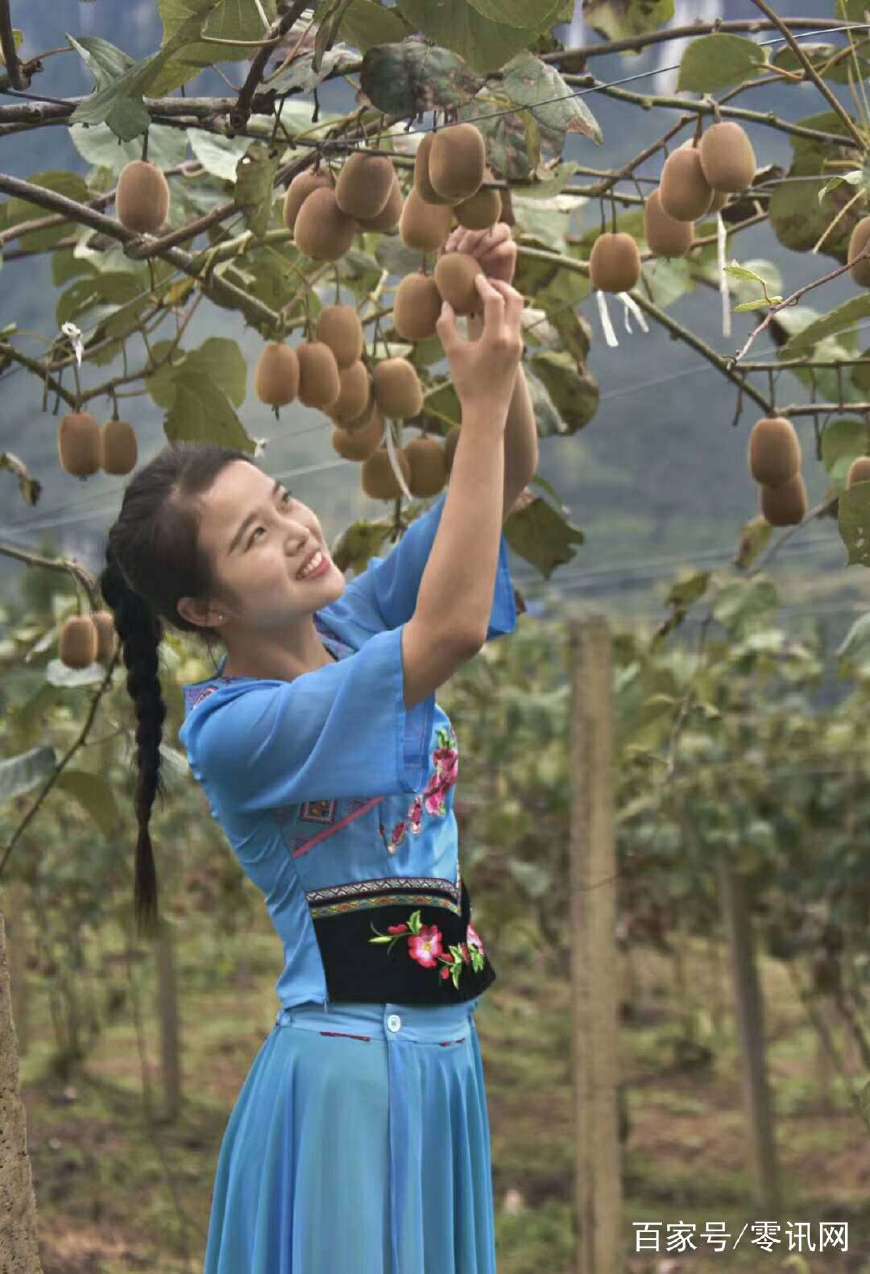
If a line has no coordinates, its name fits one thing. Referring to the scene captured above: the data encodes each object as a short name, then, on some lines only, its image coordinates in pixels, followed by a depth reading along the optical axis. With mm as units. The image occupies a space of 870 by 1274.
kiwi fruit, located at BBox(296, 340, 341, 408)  3462
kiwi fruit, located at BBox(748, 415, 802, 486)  3496
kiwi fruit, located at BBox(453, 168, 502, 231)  3220
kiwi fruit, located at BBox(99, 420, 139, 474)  3674
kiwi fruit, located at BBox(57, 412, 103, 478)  3596
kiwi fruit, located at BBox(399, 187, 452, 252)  3239
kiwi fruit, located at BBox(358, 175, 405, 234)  3257
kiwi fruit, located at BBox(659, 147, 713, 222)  3226
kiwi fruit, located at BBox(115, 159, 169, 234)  3339
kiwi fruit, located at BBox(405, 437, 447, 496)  3757
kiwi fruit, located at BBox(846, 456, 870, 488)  3499
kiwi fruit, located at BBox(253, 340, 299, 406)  3488
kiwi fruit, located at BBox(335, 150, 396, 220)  3199
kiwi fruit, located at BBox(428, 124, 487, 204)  3071
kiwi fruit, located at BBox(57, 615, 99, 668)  3885
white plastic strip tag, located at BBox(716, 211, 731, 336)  3090
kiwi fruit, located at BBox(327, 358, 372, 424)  3543
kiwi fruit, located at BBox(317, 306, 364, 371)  3512
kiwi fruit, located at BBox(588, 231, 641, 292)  3347
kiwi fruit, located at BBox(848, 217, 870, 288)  3149
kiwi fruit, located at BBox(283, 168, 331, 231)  3281
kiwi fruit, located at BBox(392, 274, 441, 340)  3372
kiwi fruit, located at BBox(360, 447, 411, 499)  3728
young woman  3146
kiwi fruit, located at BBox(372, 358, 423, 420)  3603
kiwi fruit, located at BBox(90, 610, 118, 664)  3957
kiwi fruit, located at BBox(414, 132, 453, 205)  3135
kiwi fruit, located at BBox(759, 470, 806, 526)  3533
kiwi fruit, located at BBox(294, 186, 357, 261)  3236
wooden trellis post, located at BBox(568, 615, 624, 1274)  4709
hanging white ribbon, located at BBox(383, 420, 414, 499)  3456
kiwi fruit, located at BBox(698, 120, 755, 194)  3194
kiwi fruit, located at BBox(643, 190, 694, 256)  3304
